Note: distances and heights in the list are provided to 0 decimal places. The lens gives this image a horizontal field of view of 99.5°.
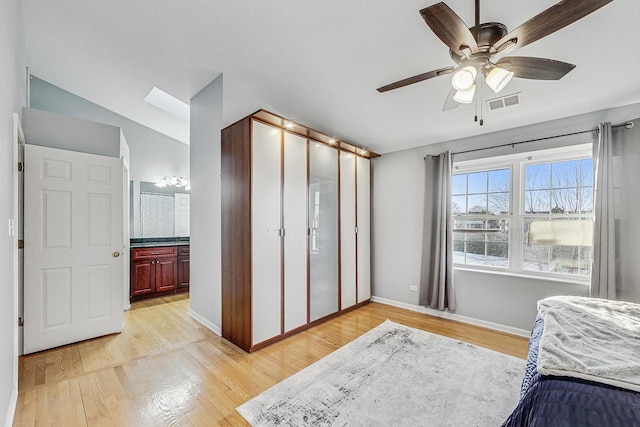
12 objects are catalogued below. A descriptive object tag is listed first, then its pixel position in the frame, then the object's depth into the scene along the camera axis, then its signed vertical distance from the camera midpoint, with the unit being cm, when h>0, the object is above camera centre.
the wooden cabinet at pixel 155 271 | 426 -100
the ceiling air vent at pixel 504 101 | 273 +115
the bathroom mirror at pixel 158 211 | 496 -1
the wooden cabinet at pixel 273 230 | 275 -21
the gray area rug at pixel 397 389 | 182 -139
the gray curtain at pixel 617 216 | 260 -3
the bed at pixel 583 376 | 101 -68
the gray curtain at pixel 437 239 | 366 -38
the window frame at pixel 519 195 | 306 +22
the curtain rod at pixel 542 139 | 261 +84
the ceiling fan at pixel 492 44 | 127 +93
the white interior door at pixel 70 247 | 267 -39
